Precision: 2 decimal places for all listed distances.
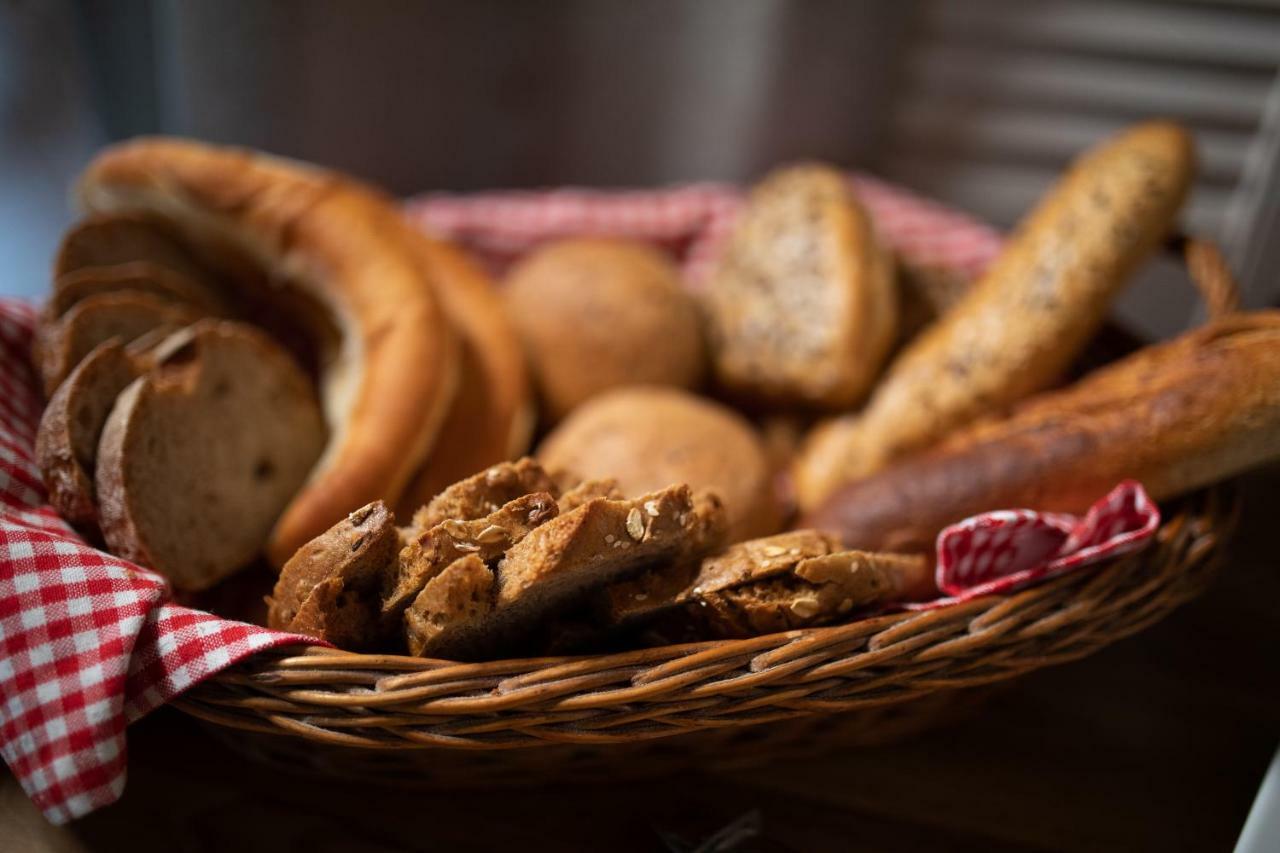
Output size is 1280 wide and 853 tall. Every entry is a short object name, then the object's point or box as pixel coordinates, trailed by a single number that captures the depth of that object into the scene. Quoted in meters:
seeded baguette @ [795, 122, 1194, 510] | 0.77
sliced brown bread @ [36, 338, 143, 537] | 0.68
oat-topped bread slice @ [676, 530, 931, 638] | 0.65
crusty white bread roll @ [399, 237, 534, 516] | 0.76
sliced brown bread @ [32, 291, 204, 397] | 0.71
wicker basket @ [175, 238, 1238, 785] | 0.64
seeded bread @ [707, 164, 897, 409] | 0.81
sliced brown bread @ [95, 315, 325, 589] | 0.68
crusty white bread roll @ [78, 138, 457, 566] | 0.75
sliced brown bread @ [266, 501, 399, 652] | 0.64
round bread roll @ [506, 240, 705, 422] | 0.82
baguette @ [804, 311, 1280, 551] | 0.70
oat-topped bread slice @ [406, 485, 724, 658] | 0.63
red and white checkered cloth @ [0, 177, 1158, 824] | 0.63
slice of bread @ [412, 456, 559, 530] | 0.65
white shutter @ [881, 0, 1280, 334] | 0.94
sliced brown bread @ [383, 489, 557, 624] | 0.64
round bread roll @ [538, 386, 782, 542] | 0.75
